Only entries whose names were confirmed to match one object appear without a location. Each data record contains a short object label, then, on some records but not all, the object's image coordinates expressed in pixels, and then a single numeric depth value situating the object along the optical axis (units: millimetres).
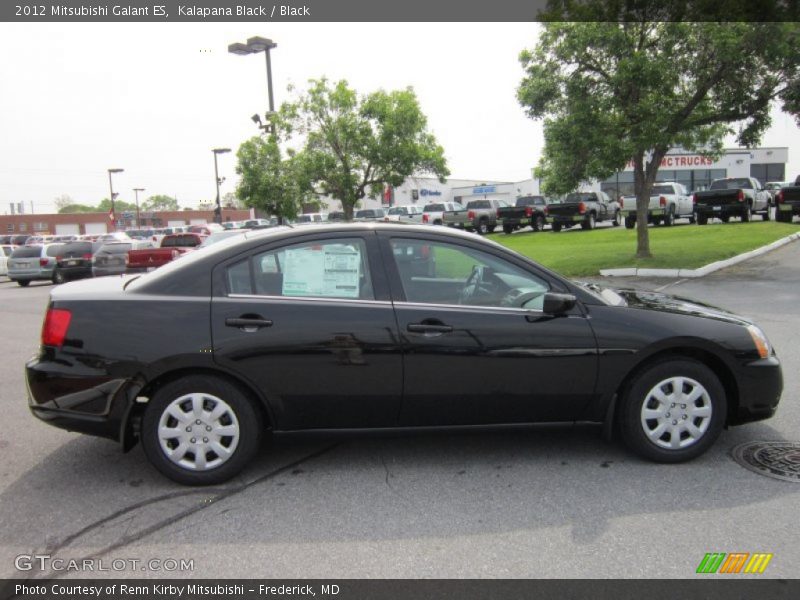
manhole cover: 4031
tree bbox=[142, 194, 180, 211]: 164125
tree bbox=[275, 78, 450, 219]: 19906
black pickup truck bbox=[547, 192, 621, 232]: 30594
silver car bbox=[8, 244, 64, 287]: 22984
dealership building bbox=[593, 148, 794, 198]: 56656
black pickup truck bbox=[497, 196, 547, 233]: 32250
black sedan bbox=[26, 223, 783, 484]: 3922
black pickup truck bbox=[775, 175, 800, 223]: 26078
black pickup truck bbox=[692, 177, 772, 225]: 26953
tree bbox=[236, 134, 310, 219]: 19875
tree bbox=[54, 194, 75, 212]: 153475
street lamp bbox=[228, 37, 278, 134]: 18422
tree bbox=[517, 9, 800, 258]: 13195
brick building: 85688
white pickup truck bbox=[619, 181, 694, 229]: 28484
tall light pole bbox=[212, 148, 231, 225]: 42606
